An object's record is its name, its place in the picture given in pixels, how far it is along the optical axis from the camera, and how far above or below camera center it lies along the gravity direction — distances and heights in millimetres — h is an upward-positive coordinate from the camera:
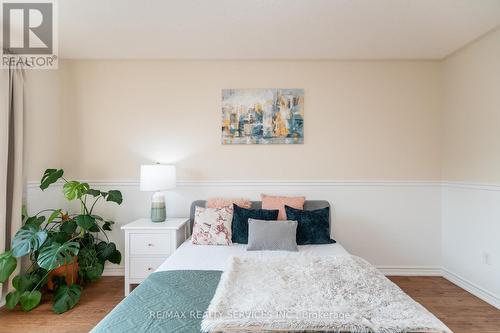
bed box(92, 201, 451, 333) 1242 -712
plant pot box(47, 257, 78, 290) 2705 -1051
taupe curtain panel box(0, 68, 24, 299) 2533 +129
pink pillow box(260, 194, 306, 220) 2979 -390
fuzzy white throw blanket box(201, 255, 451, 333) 1188 -672
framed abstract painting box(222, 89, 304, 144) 3273 +612
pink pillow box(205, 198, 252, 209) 3061 -395
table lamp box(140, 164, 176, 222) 2867 -160
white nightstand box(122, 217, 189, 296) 2793 -823
